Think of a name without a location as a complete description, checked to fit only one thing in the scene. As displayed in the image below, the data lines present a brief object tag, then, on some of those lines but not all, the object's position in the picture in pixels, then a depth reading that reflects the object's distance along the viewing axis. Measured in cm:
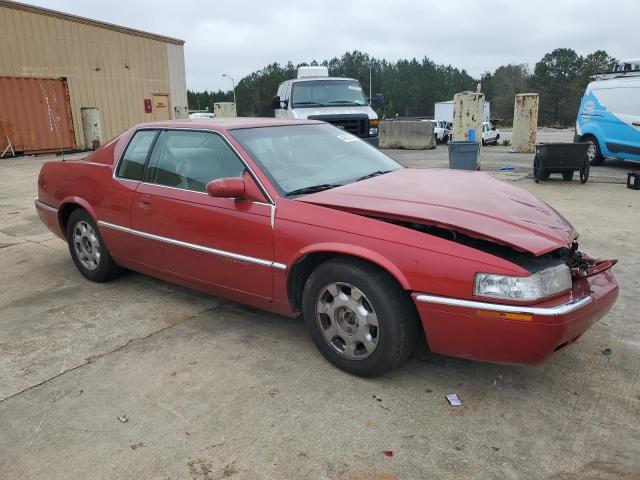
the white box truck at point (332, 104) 1209
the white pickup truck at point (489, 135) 2761
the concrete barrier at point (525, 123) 1562
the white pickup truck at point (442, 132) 3052
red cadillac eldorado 260
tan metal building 1719
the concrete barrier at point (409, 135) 1947
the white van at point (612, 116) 1155
